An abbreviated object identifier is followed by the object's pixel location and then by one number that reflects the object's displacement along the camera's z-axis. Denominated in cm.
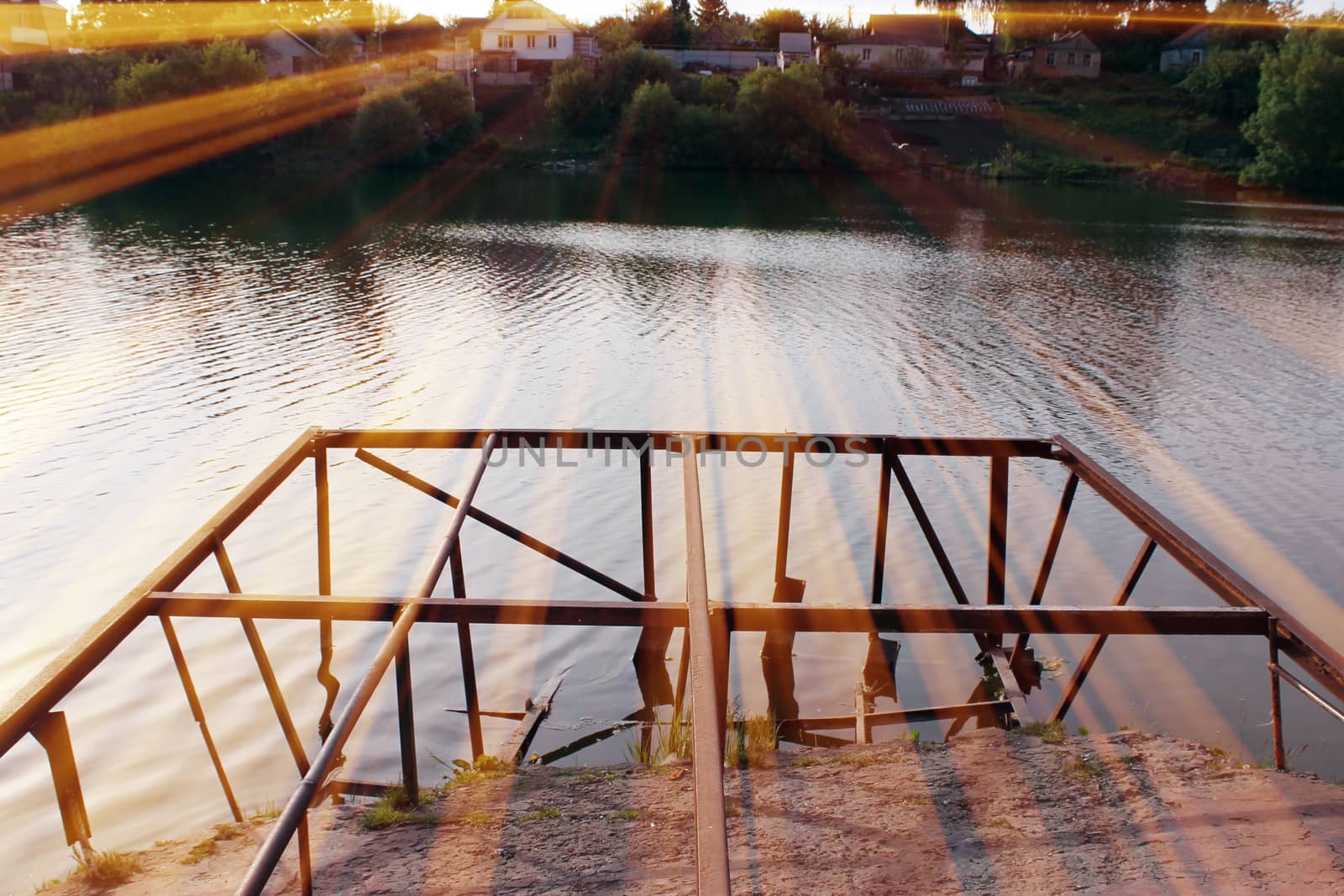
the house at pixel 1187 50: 11838
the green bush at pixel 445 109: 8631
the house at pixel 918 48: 11581
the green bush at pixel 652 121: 8706
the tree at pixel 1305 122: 7775
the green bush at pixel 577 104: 9212
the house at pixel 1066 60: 11881
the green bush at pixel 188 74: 7912
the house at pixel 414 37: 12312
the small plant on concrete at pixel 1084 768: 749
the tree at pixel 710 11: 14675
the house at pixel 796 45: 11712
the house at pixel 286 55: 9700
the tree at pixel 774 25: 12750
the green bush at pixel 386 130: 8100
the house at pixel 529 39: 10694
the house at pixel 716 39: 12122
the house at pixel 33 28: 10519
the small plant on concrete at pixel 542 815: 687
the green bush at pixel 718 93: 9156
